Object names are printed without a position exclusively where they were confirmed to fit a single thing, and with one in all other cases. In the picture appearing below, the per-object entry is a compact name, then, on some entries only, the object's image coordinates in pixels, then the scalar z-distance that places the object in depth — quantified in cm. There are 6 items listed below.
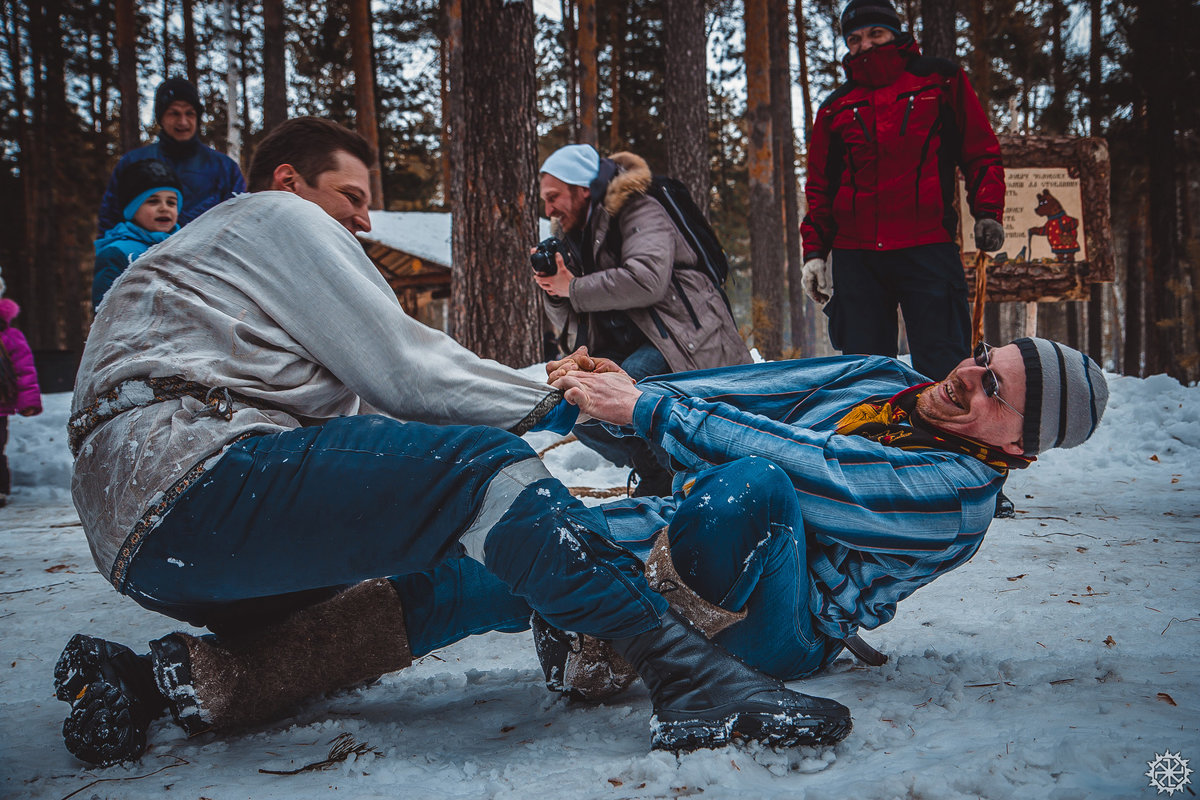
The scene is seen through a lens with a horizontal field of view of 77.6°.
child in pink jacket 534
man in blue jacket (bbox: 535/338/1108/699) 169
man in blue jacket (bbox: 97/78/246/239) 468
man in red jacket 365
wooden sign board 689
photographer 332
